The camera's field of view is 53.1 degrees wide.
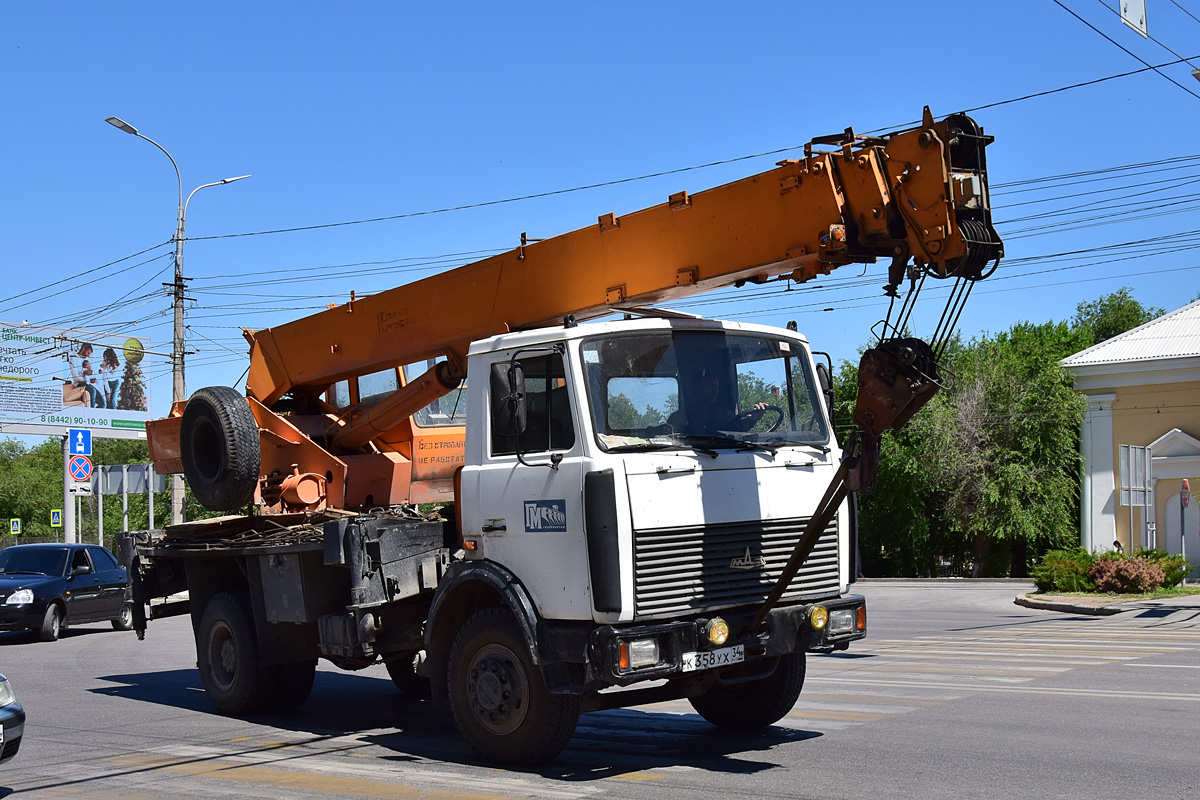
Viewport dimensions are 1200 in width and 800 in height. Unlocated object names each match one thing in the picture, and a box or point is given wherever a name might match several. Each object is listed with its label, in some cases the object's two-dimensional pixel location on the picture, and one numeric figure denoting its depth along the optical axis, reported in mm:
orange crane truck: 7176
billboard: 40531
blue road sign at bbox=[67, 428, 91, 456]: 31344
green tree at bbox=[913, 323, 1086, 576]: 39281
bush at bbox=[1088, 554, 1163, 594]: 23484
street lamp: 25906
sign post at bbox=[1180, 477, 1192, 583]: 28019
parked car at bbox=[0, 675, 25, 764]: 7035
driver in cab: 7676
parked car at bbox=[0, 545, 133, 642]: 18656
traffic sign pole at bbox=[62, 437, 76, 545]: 35594
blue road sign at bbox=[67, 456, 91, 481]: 28812
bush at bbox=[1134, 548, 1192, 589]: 24266
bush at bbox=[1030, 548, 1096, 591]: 24531
